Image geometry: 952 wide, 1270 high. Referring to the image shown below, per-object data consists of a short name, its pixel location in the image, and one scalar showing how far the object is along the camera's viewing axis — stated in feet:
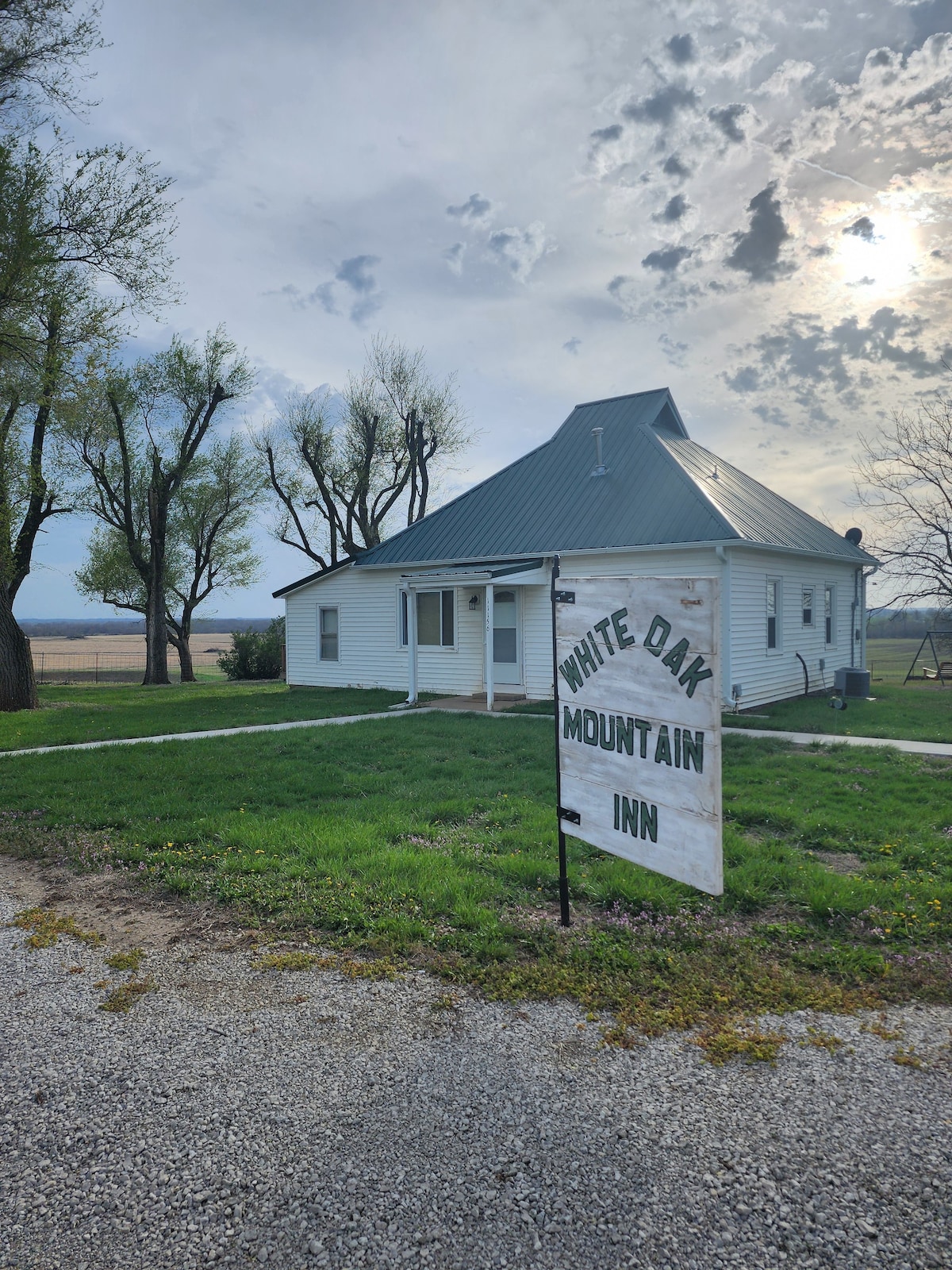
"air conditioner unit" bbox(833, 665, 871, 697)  53.01
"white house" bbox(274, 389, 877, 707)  45.85
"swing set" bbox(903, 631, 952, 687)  66.74
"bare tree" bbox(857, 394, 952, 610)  82.07
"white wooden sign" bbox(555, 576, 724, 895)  11.45
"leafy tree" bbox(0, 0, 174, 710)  47.98
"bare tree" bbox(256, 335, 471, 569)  96.73
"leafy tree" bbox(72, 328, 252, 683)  84.28
